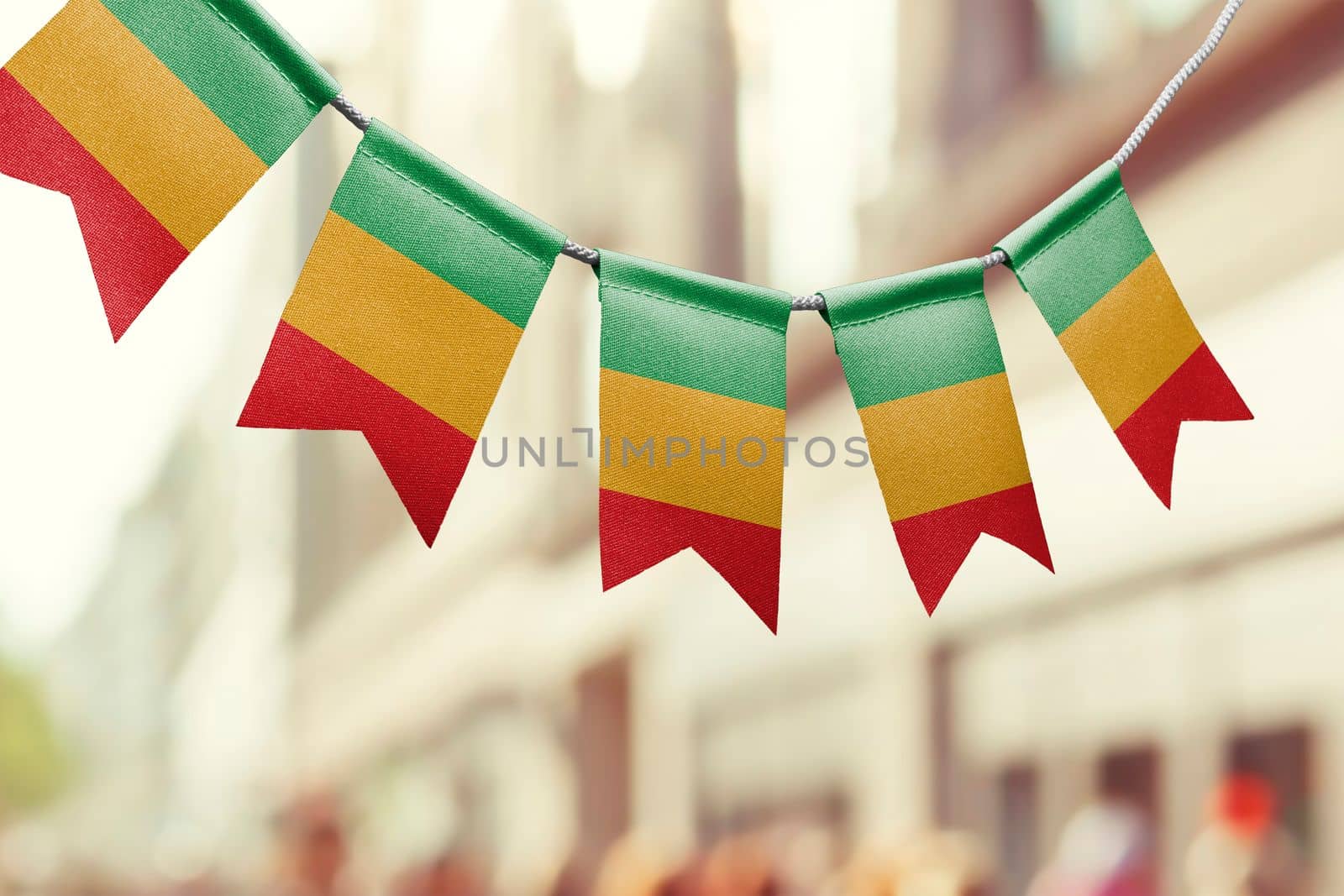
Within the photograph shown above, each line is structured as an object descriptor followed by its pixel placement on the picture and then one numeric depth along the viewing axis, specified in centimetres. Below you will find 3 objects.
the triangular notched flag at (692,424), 241
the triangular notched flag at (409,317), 237
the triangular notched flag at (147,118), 235
